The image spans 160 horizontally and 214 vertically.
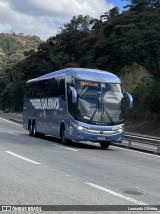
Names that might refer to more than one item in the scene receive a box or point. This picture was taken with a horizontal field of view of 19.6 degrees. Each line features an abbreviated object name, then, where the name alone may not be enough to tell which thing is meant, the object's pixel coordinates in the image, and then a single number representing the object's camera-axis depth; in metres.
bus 20.59
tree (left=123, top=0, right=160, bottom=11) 39.34
